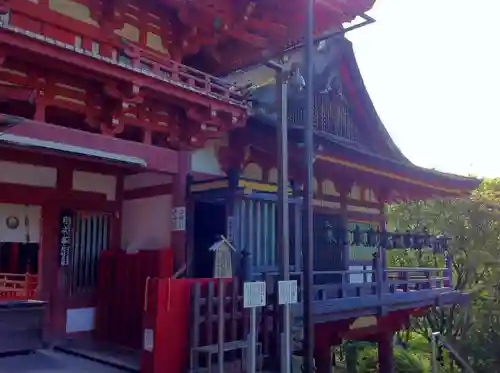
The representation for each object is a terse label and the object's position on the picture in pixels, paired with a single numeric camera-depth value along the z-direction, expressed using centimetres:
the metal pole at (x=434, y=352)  1163
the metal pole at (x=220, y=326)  642
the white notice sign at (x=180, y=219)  798
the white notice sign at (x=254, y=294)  612
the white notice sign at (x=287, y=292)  637
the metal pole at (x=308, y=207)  660
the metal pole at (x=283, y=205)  655
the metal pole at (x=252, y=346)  615
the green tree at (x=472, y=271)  2117
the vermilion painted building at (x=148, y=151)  629
